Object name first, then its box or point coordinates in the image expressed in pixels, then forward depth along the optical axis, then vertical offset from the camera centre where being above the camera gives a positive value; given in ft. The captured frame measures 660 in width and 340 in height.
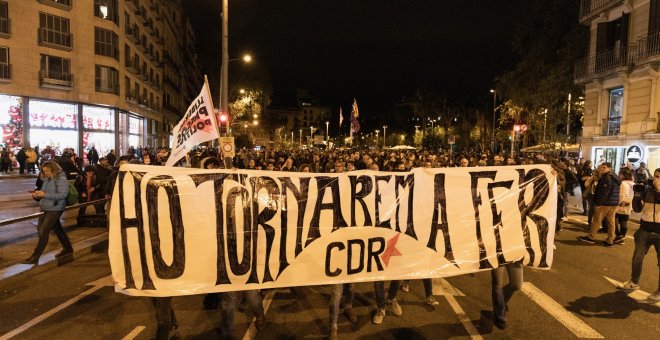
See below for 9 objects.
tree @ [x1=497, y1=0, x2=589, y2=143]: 94.73 +22.11
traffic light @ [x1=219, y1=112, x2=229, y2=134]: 52.12 +3.61
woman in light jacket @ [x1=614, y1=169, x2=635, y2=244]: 31.55 -2.99
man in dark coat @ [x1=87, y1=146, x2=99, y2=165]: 97.50 -1.94
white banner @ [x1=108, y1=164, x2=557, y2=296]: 14.34 -2.56
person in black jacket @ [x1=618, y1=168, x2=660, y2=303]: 19.67 -3.05
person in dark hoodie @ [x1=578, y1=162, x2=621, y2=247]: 30.55 -2.64
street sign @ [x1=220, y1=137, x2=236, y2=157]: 35.29 +0.34
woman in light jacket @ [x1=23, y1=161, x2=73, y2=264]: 23.38 -2.80
